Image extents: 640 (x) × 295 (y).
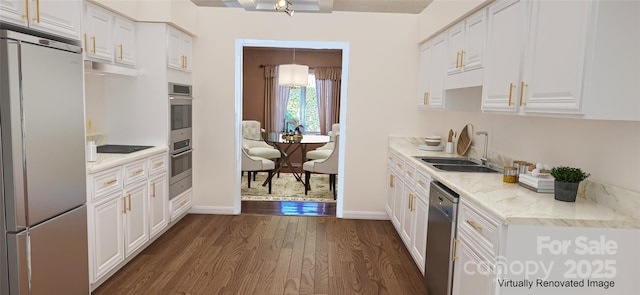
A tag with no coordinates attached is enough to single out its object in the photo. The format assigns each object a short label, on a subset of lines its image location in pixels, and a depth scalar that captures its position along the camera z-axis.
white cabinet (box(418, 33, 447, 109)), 3.90
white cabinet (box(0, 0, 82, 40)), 2.15
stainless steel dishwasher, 2.54
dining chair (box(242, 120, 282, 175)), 7.12
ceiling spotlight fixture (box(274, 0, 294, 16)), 2.89
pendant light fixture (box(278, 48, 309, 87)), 6.94
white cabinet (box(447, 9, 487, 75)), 2.97
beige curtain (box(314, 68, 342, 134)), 8.48
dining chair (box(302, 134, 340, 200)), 5.93
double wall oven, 4.23
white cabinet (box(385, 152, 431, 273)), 3.20
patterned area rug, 6.04
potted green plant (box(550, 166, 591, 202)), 2.14
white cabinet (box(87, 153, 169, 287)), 2.89
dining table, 6.50
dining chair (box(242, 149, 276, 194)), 6.12
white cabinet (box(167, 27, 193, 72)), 4.15
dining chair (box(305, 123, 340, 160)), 7.25
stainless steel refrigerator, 2.12
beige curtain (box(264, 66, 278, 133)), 8.46
